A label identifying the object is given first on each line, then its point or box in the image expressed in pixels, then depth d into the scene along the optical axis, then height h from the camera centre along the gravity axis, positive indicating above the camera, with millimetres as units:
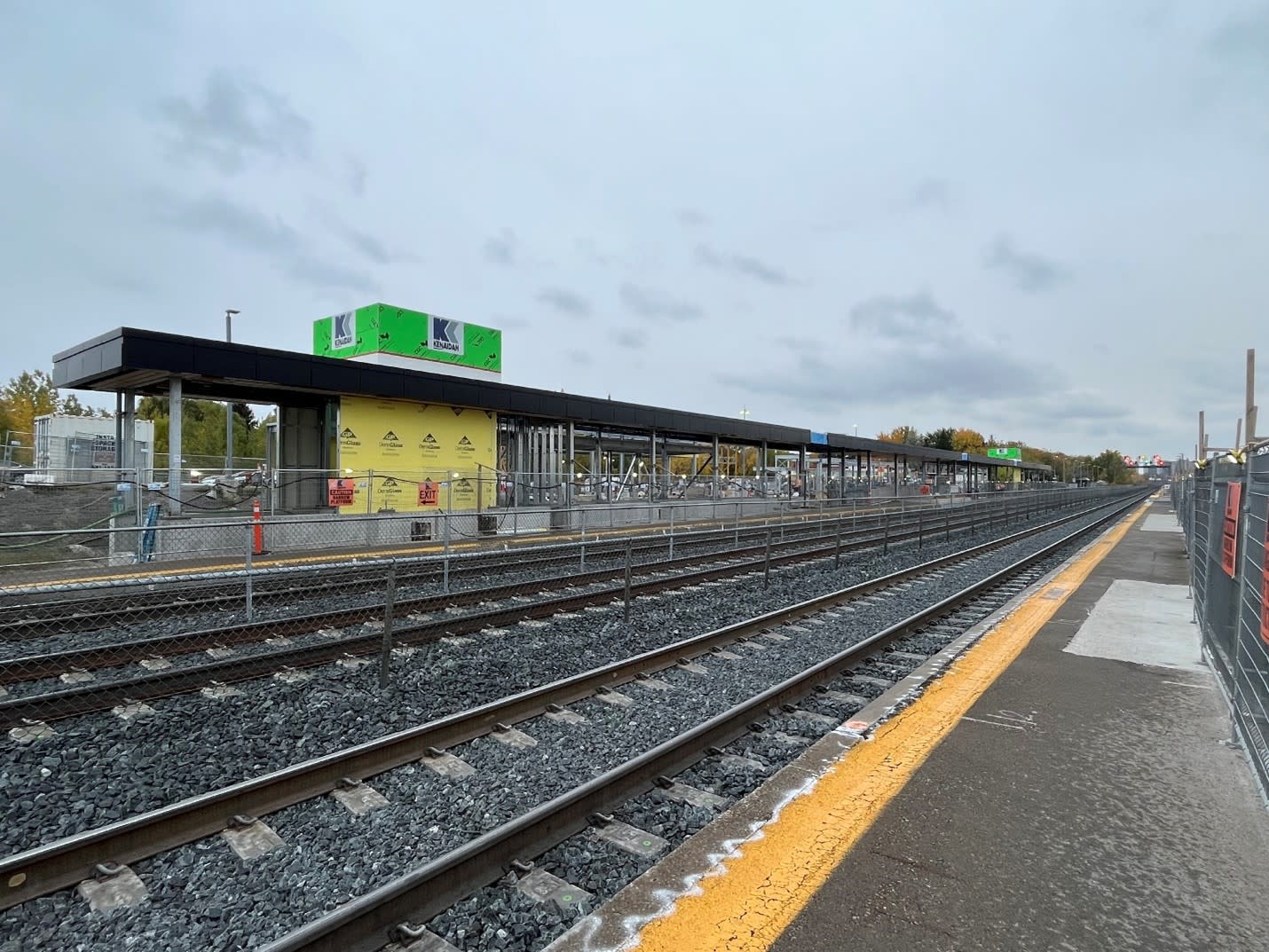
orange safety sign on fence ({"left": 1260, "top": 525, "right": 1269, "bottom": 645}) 3980 -772
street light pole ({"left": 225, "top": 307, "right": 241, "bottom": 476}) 21297 +2082
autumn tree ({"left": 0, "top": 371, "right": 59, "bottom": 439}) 49375 +5012
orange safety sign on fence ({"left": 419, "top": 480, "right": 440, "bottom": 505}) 20172 -679
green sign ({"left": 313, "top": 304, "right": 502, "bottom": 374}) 24469 +5194
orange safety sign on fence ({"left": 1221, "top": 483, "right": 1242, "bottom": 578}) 5809 -459
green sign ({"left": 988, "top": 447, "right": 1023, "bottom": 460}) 103875 +4255
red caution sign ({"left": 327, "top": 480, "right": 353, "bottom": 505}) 17906 -637
